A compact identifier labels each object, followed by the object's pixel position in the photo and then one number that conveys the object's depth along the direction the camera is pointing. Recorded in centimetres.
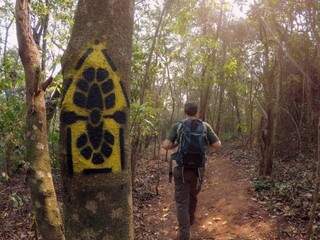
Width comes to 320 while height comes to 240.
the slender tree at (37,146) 293
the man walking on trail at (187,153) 402
